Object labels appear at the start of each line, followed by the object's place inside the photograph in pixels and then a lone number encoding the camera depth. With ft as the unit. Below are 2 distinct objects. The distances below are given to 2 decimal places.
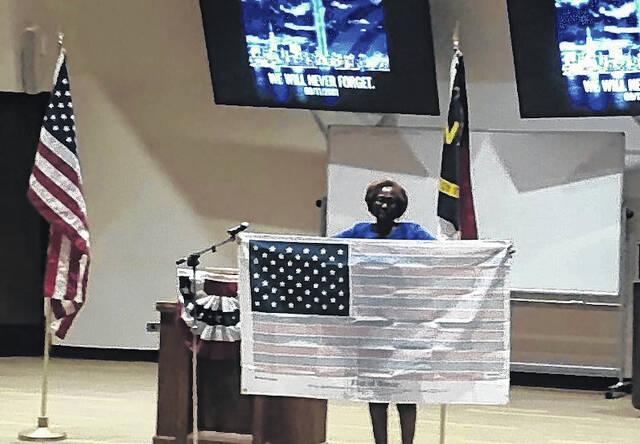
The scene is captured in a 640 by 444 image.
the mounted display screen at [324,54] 31.71
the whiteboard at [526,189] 31.73
